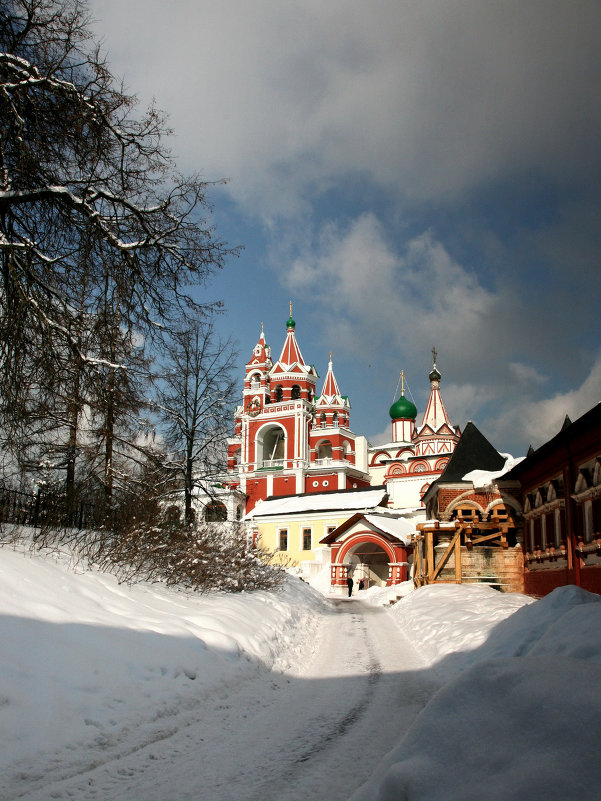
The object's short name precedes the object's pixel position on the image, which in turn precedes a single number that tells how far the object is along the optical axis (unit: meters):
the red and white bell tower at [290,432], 62.31
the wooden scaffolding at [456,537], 21.17
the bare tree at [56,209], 6.88
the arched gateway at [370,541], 35.31
